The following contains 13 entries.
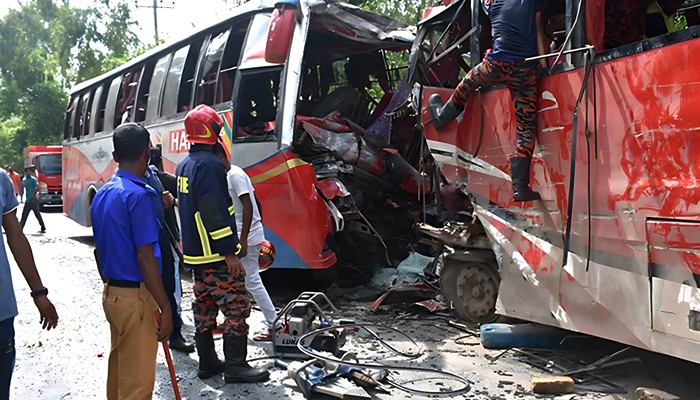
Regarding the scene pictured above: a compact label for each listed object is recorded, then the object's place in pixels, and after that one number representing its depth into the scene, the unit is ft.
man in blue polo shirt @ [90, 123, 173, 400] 10.19
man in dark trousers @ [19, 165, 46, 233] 48.37
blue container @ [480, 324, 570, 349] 16.14
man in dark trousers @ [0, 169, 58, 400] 9.43
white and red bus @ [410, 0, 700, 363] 11.19
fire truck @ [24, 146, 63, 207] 82.48
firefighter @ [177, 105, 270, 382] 13.58
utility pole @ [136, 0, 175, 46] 94.94
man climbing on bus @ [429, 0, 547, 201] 14.23
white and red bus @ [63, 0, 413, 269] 20.97
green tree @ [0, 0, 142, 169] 116.57
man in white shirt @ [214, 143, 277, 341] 15.97
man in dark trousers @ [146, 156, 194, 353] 17.12
